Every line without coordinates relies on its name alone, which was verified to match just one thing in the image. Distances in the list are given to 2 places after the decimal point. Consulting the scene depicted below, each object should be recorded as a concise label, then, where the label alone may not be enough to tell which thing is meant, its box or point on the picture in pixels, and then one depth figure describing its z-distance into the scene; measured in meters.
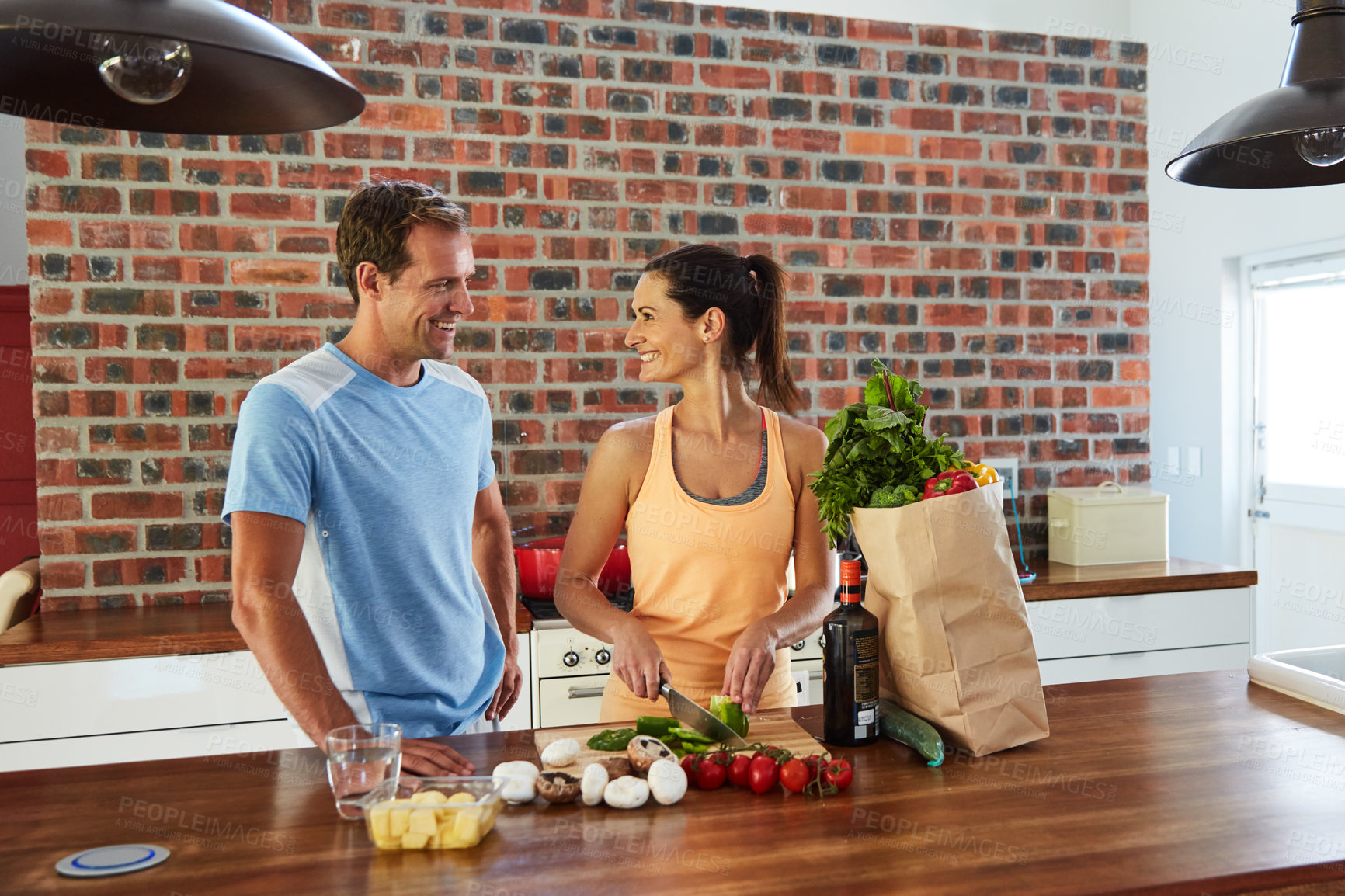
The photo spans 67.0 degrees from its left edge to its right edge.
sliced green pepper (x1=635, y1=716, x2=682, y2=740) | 1.47
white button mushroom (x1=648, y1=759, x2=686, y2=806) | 1.26
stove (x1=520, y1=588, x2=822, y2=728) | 2.61
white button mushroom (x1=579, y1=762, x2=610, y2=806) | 1.26
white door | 4.13
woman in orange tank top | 1.85
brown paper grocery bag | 1.41
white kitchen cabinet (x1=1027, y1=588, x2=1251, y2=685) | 3.02
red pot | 2.79
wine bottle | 1.45
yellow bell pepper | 1.50
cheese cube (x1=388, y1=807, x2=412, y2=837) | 1.13
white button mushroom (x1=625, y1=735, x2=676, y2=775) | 1.33
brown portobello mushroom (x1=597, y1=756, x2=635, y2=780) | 1.33
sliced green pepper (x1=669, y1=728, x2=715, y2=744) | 1.45
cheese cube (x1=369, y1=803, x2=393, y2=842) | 1.13
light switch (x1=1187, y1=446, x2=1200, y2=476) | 4.67
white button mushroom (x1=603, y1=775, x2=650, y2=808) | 1.25
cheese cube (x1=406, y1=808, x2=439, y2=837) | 1.13
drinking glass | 1.21
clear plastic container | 1.13
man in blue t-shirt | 1.50
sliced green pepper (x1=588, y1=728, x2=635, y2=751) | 1.42
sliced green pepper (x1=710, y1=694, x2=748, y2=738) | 1.47
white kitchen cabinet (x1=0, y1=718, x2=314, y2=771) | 2.37
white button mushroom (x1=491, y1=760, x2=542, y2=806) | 1.26
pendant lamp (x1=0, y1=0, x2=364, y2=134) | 0.99
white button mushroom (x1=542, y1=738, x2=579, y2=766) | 1.35
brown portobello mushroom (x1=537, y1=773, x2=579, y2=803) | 1.26
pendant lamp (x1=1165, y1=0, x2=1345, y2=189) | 1.46
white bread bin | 3.33
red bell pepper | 1.42
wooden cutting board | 1.43
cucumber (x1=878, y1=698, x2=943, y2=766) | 1.39
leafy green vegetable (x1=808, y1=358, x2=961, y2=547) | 1.46
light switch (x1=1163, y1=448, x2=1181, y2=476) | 4.77
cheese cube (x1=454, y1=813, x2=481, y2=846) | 1.14
